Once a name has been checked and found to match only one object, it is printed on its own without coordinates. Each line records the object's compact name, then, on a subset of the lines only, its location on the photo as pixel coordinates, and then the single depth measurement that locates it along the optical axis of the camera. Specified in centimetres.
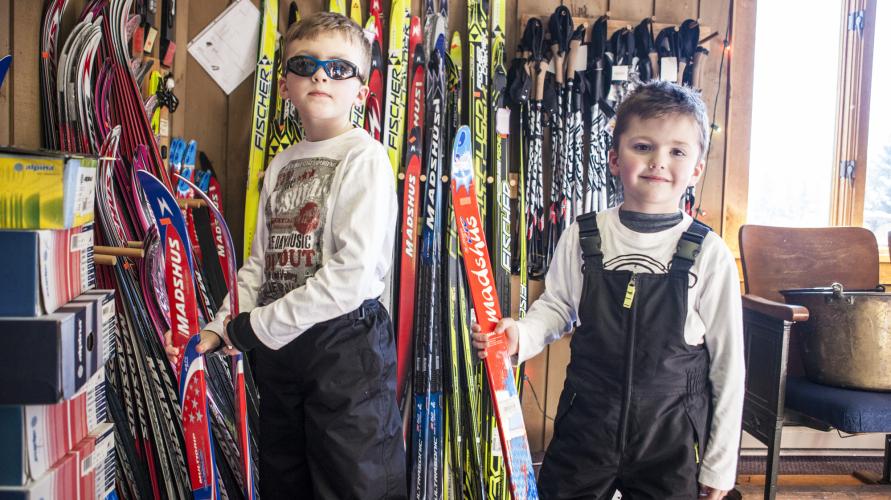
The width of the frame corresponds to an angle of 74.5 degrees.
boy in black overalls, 116
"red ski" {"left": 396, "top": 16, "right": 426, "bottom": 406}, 223
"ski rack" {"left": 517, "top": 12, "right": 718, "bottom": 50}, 245
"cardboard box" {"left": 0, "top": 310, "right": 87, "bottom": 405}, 78
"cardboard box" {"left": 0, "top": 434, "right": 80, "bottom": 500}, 77
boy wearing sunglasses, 117
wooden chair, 193
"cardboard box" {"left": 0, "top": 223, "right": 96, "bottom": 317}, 79
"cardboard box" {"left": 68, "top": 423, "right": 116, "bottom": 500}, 90
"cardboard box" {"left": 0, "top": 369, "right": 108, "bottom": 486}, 78
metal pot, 195
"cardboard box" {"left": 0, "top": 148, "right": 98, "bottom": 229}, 81
